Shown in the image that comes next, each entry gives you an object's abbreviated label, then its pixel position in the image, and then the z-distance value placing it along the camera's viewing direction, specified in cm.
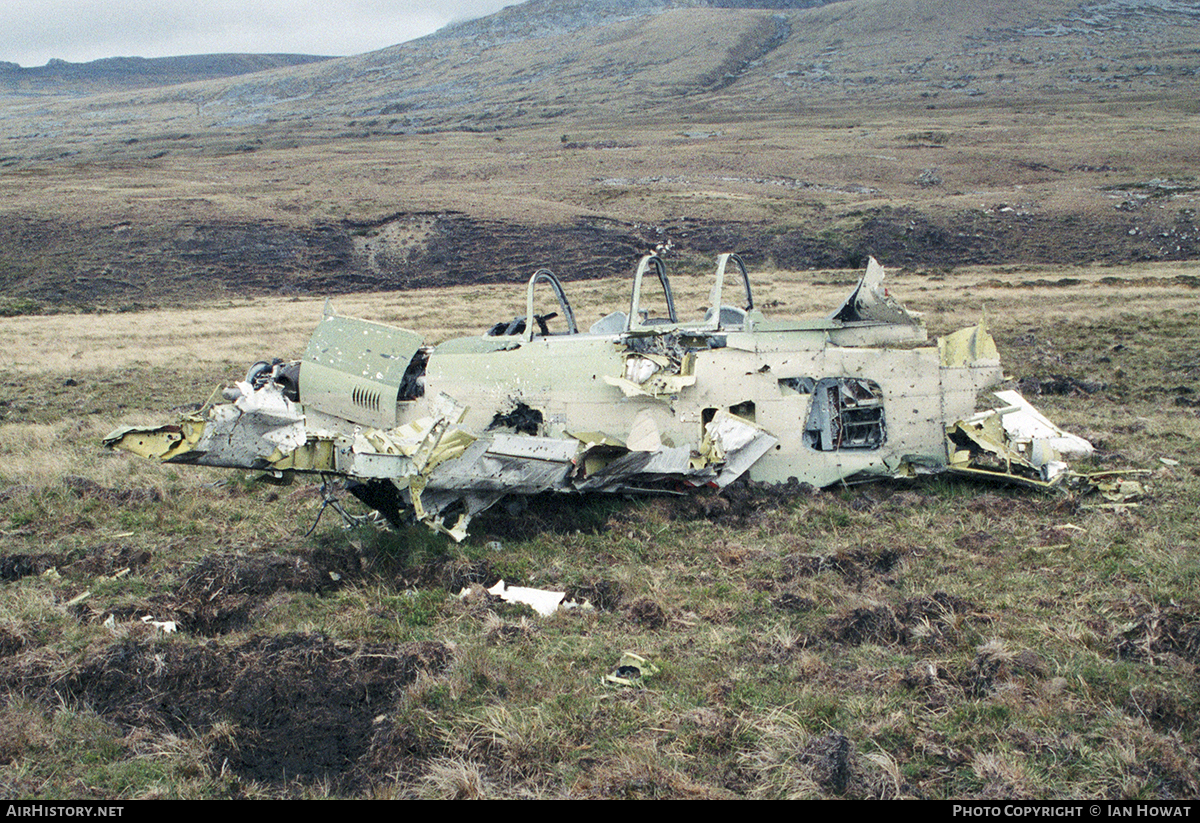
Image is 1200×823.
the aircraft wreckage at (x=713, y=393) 759
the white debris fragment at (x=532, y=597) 552
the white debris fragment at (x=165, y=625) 523
